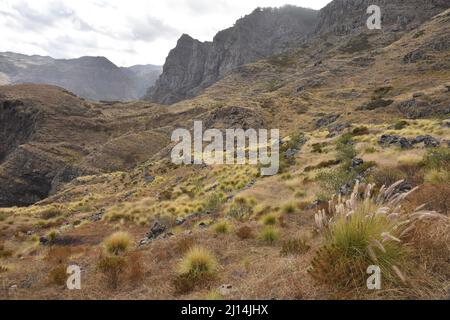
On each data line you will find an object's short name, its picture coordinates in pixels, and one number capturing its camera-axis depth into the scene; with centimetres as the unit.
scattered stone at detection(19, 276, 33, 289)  831
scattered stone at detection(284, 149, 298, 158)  3203
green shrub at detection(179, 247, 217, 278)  780
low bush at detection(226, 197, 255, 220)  1572
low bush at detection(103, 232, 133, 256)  1139
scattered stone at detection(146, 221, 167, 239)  1593
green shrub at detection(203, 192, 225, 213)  1942
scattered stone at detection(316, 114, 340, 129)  5859
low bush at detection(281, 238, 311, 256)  824
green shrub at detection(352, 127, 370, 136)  3345
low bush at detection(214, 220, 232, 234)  1198
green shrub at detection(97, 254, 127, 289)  779
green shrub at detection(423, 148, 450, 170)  1429
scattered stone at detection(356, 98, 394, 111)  5822
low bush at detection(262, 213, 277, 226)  1259
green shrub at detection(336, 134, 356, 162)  2352
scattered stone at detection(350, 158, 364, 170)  2008
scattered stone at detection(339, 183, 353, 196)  1552
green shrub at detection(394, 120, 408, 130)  3415
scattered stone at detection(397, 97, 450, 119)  4871
